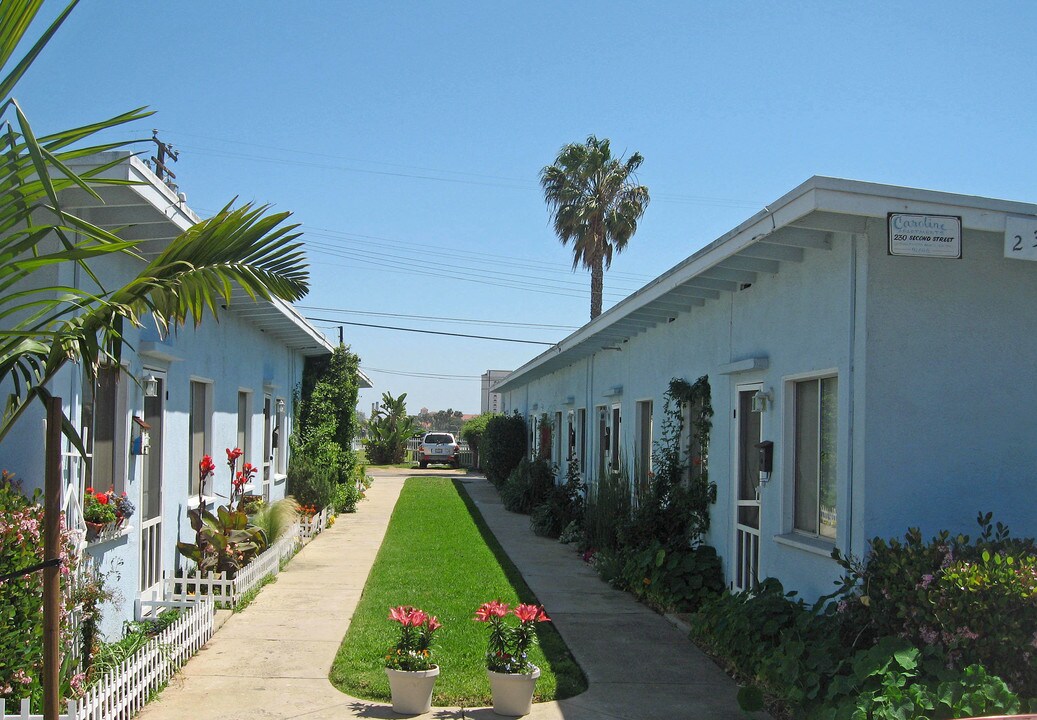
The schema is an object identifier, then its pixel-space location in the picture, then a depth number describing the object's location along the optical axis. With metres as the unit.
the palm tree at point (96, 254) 2.96
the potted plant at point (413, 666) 5.99
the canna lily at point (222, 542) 9.39
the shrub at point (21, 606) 4.67
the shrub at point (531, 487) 19.38
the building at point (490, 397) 57.97
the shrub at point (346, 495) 18.70
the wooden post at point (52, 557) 3.15
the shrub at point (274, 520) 12.08
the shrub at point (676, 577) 9.19
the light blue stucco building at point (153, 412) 6.16
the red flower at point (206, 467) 9.59
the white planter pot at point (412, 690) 5.98
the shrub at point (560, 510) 15.77
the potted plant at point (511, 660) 5.99
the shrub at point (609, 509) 11.75
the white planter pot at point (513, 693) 5.98
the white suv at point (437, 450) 38.59
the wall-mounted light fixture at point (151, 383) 7.74
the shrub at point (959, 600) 4.85
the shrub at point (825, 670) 4.59
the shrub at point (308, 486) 16.69
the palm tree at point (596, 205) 28.50
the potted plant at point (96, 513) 6.38
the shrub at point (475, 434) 36.25
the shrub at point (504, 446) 26.09
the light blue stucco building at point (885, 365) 5.93
